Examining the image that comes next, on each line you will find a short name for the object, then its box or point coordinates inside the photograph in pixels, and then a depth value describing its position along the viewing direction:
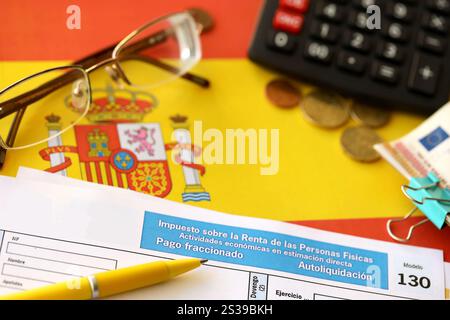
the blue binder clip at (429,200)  0.44
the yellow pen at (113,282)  0.40
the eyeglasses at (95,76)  0.44
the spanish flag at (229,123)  0.45
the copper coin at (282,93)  0.48
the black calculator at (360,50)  0.48
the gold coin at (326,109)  0.47
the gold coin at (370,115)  0.48
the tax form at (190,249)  0.42
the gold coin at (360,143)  0.47
